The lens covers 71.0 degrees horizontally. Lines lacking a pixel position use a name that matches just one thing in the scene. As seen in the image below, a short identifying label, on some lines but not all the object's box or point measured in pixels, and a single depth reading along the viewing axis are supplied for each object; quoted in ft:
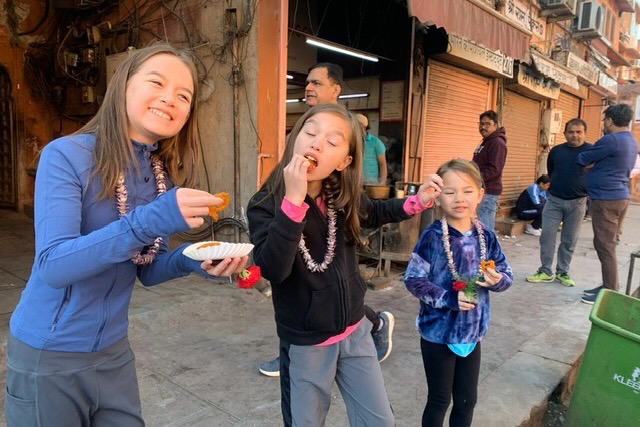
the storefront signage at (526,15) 29.86
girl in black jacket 6.00
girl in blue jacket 4.07
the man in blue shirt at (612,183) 16.67
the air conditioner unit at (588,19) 42.50
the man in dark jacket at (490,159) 19.65
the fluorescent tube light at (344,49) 22.13
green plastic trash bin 8.27
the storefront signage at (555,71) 32.68
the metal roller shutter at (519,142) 36.29
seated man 32.22
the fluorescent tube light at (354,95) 27.32
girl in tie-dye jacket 7.42
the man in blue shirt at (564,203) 18.61
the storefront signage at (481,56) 26.09
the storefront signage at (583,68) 39.94
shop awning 15.62
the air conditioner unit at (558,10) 36.22
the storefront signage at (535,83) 33.30
